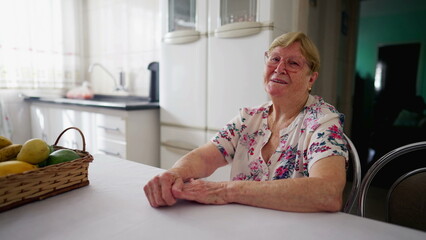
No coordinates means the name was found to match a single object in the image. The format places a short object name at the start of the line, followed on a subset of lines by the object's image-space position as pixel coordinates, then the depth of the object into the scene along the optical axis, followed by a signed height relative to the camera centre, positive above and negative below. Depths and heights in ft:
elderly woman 2.37 -0.78
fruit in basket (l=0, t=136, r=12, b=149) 2.64 -0.57
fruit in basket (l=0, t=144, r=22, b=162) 2.54 -0.63
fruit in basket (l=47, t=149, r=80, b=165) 2.56 -0.67
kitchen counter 7.16 -0.59
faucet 10.12 -0.05
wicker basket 2.19 -0.84
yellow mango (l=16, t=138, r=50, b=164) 2.43 -0.60
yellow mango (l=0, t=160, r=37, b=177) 2.23 -0.68
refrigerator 6.01 +0.51
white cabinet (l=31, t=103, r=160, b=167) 7.31 -1.31
